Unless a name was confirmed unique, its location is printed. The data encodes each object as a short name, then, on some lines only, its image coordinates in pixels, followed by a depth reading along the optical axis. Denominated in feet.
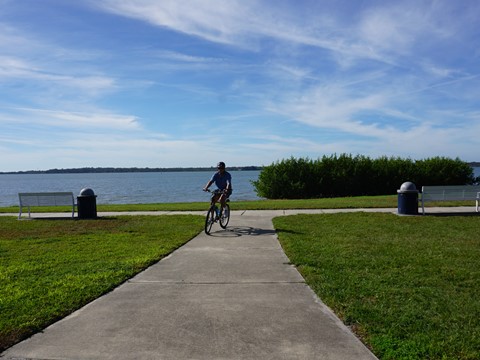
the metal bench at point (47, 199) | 46.01
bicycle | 32.40
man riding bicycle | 33.80
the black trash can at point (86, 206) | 44.39
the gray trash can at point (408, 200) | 41.52
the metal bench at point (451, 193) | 42.93
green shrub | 89.66
